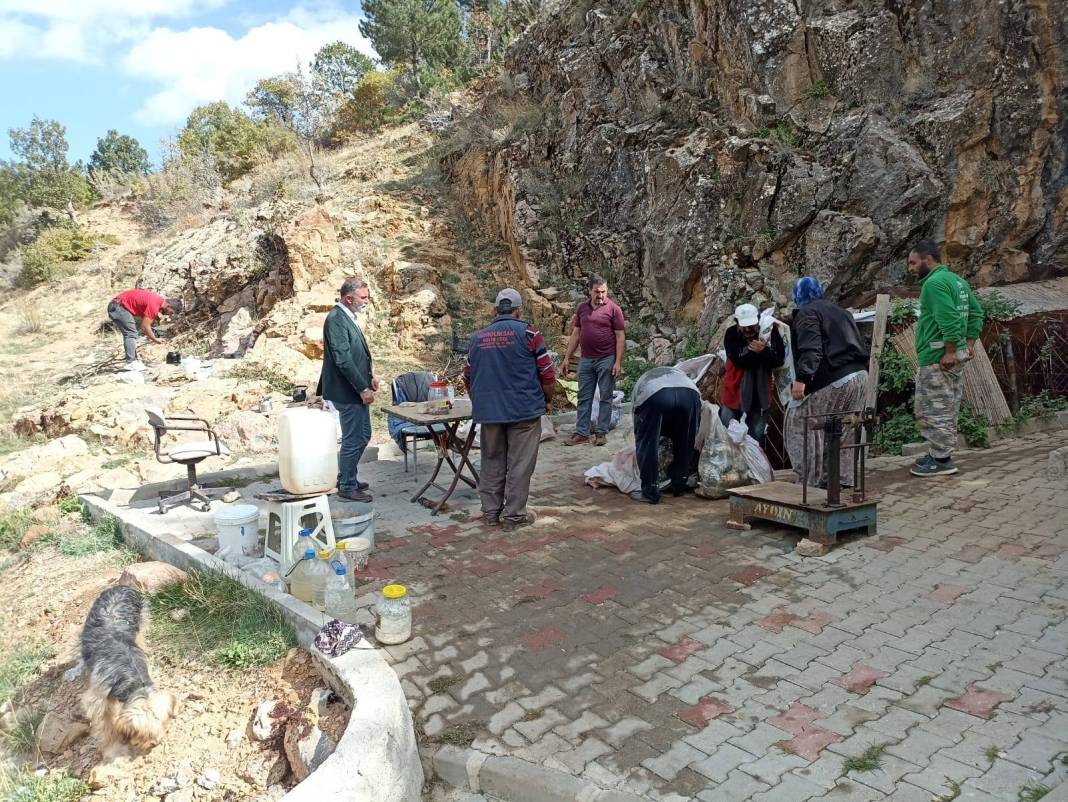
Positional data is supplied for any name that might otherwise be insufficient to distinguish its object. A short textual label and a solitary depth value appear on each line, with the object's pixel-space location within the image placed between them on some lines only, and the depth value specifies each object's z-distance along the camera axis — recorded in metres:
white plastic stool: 4.24
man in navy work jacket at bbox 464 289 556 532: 4.96
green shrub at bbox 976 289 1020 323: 6.97
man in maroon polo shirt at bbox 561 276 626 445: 7.36
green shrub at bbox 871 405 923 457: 6.64
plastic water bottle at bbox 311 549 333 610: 3.78
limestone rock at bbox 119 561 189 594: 4.16
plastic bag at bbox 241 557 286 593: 3.99
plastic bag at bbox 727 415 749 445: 5.61
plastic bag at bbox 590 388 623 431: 7.85
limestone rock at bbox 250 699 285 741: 3.02
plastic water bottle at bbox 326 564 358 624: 3.65
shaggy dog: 3.03
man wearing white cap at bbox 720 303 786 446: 5.52
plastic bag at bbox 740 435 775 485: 5.61
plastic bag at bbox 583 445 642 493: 5.85
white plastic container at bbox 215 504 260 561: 4.64
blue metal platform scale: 4.29
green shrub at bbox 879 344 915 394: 6.68
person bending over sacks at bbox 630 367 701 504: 5.41
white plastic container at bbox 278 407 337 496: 4.28
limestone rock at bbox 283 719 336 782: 2.69
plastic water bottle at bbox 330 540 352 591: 3.72
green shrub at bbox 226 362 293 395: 10.18
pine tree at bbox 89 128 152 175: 36.56
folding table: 5.48
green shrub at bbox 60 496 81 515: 6.23
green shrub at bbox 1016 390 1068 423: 6.86
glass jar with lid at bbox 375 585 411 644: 3.45
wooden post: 6.70
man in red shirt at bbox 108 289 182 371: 11.47
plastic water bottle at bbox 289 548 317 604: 3.82
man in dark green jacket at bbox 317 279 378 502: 5.61
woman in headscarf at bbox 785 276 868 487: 5.07
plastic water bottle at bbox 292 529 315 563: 3.98
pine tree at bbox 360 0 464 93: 25.70
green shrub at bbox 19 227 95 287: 19.56
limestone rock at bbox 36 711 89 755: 3.36
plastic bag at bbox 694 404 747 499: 5.52
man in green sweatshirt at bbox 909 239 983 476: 5.31
